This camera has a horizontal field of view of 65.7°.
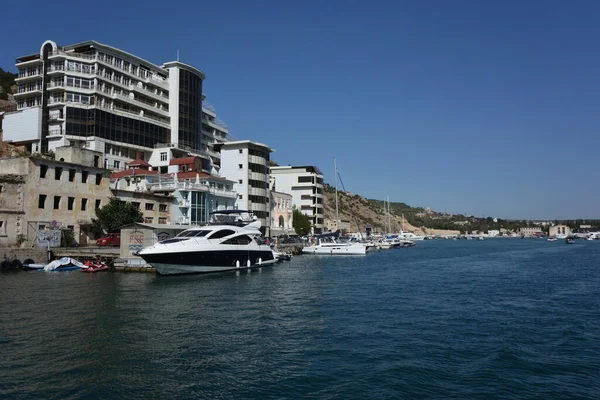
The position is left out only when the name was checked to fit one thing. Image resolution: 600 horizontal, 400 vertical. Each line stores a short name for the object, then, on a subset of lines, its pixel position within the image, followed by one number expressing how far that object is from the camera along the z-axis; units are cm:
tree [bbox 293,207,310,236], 10346
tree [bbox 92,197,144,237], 5638
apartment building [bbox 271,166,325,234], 11638
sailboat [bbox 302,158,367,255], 8162
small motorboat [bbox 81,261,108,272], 4366
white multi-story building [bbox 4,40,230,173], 8056
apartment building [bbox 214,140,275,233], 8825
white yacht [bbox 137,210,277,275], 4025
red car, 5469
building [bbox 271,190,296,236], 9669
